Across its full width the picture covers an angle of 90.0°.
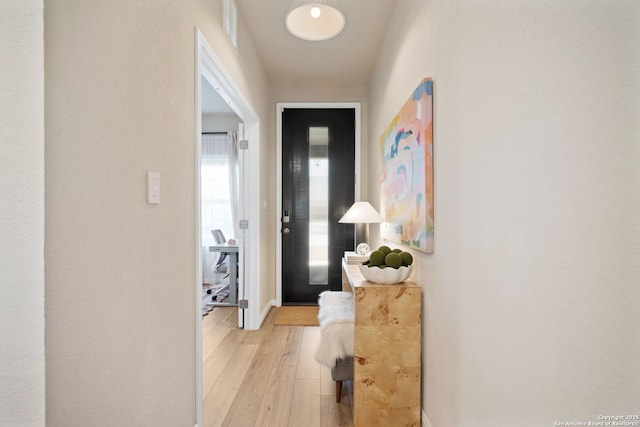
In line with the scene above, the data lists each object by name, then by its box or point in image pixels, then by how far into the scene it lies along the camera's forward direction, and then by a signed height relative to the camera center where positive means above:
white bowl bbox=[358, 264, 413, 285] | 1.65 -0.33
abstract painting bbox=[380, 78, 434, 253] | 1.53 +0.22
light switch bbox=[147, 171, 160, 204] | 1.21 +0.09
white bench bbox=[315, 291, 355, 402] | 1.85 -0.79
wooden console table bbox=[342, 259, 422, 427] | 1.62 -0.73
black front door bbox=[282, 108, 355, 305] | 3.97 +0.30
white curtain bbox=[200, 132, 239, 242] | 5.36 +0.45
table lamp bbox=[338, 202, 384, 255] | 2.67 -0.04
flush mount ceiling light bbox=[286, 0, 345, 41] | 1.94 +1.17
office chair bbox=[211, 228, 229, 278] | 5.03 -0.77
